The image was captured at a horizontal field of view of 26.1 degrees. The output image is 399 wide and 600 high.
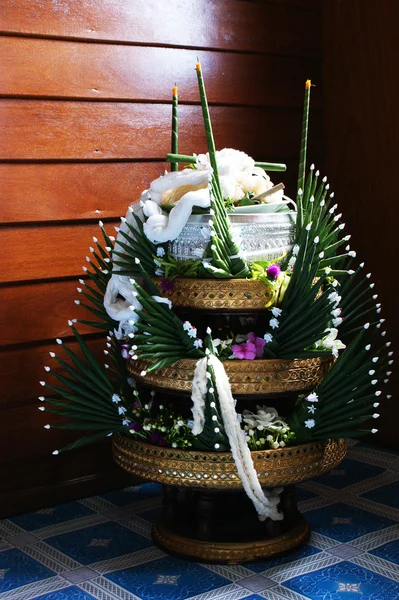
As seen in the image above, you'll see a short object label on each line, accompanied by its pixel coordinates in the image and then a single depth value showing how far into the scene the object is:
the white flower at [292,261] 2.36
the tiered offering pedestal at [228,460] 2.29
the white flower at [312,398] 2.33
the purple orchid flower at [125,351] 2.42
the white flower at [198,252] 2.32
